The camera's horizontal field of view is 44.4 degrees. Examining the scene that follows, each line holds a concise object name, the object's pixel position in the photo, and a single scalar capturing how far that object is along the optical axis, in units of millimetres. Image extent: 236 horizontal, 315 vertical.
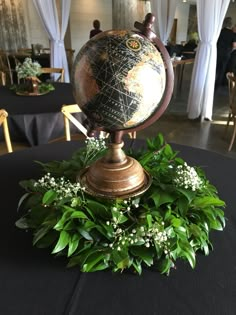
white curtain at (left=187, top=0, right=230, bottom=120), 3643
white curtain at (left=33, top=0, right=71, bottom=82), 4316
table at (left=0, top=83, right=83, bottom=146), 2235
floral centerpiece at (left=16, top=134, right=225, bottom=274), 848
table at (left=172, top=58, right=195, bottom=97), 5697
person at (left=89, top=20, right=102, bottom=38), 5788
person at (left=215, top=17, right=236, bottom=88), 6203
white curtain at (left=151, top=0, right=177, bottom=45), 5320
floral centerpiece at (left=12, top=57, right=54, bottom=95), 2723
